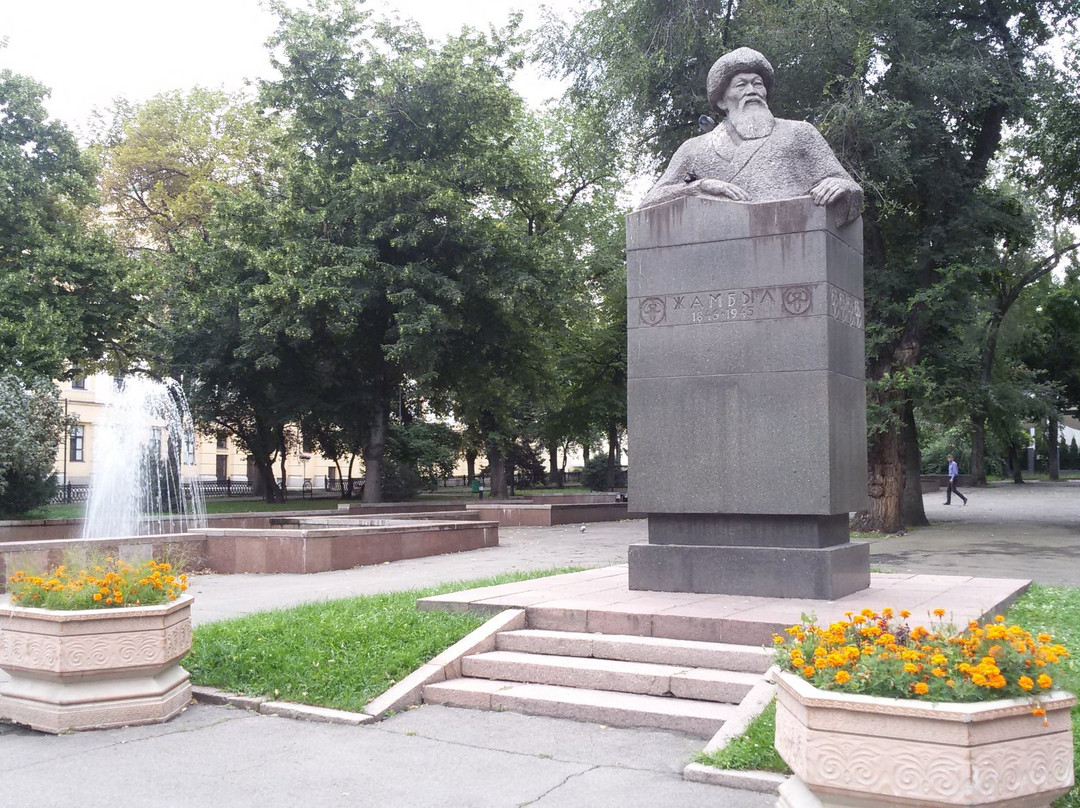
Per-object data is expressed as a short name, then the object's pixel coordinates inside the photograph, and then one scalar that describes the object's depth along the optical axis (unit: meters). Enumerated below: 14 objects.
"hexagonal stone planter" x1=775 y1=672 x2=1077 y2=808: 4.08
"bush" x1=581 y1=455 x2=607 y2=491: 45.84
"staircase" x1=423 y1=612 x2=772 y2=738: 6.65
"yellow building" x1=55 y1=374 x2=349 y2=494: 52.16
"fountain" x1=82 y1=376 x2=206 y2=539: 20.00
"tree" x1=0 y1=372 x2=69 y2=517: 21.80
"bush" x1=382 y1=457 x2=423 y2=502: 37.78
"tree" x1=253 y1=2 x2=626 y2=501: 25.30
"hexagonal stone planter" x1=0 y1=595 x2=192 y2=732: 6.65
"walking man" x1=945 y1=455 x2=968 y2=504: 34.87
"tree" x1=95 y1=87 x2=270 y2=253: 35.03
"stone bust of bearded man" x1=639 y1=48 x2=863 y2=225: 9.54
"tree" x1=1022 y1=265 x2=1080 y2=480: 48.22
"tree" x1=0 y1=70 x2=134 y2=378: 24.53
